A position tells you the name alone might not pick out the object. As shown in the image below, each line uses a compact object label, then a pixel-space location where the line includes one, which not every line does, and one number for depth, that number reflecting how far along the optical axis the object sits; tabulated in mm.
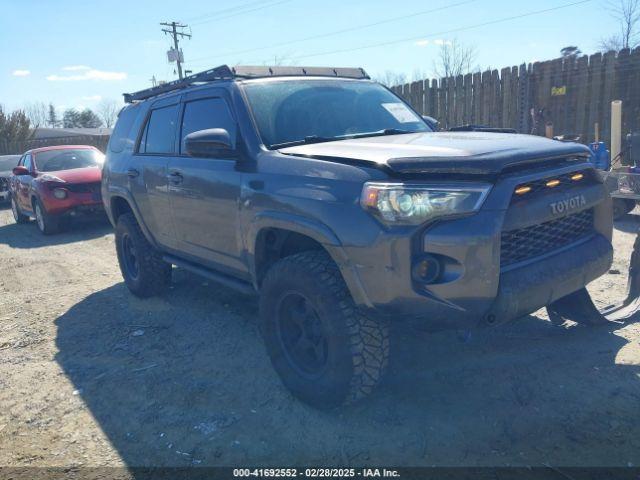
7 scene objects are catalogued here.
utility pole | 45562
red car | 9586
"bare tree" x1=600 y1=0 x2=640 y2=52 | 28156
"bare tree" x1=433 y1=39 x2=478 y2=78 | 29055
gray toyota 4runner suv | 2514
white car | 14594
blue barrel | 7336
